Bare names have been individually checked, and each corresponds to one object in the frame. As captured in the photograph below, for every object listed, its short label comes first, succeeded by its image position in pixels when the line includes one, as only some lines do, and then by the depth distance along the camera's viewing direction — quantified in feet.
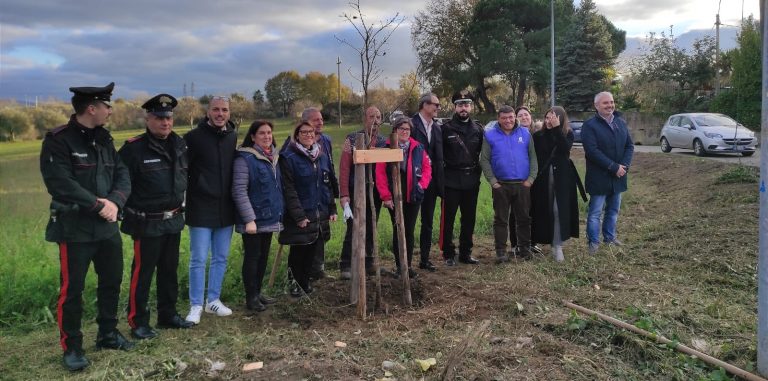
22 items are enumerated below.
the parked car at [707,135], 56.54
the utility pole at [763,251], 10.23
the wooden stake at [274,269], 18.33
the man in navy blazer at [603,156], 21.54
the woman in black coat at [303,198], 16.44
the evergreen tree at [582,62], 116.57
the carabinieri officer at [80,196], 11.72
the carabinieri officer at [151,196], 13.67
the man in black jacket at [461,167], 20.31
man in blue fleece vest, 20.47
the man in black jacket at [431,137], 19.38
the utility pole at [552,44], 87.64
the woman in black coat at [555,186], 20.84
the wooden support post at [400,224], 15.84
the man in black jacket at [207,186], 15.08
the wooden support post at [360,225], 14.96
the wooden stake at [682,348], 10.48
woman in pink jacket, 17.99
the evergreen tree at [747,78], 80.48
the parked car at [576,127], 87.51
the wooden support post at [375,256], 15.51
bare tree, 14.38
